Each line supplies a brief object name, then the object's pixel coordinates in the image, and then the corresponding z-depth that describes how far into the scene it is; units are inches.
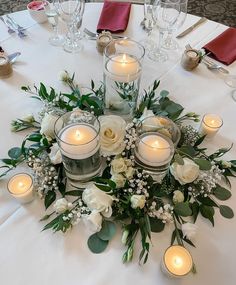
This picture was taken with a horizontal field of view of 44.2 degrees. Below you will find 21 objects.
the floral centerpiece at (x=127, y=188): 25.2
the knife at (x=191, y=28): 46.8
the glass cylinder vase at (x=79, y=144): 25.0
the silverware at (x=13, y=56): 41.1
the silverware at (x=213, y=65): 42.3
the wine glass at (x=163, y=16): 42.1
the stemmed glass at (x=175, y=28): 41.5
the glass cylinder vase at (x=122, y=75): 30.8
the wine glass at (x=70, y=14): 42.3
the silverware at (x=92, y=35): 45.6
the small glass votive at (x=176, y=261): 23.1
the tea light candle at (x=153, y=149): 25.6
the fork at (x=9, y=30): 44.9
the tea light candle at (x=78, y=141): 24.9
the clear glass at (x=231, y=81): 40.0
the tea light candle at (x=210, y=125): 33.2
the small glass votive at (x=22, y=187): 26.9
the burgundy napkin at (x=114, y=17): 46.0
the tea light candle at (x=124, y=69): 30.6
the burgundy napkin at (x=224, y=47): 43.8
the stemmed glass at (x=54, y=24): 44.8
